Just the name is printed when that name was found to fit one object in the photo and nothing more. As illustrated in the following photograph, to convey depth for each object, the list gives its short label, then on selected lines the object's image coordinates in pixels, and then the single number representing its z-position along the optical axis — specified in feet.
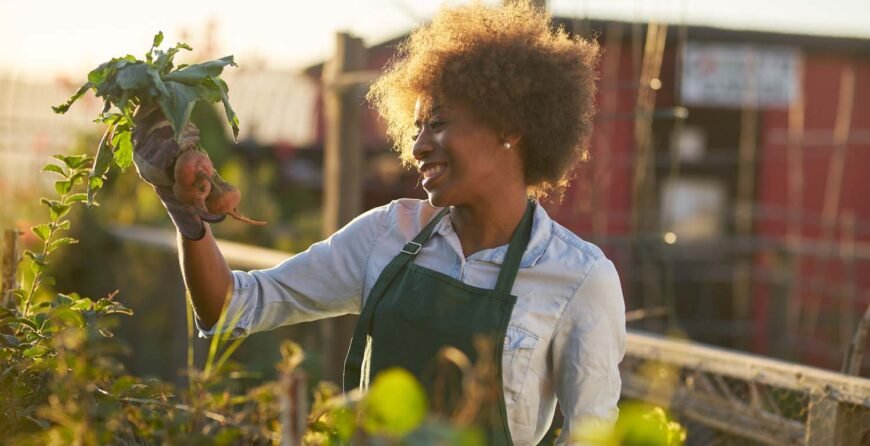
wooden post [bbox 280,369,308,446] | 4.03
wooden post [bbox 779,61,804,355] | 30.27
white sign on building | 39.40
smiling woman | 7.62
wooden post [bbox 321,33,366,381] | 16.80
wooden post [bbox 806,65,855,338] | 29.27
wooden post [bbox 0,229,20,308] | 8.34
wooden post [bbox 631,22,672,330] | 15.10
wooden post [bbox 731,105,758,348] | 30.71
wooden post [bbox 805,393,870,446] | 9.26
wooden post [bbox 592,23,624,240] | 34.65
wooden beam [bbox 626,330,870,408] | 9.37
